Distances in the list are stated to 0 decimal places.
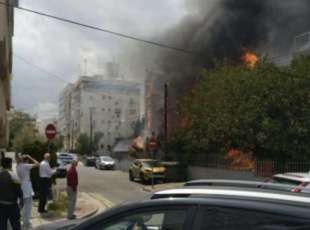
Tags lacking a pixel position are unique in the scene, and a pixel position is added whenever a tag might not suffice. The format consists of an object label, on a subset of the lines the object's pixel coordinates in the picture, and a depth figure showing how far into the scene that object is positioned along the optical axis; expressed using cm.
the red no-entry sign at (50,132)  1336
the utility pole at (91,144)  8079
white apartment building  10417
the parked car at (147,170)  2544
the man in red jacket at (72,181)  1107
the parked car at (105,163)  4237
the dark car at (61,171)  2668
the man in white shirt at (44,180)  1153
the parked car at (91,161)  5159
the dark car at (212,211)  265
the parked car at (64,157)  3077
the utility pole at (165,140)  3230
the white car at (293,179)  841
